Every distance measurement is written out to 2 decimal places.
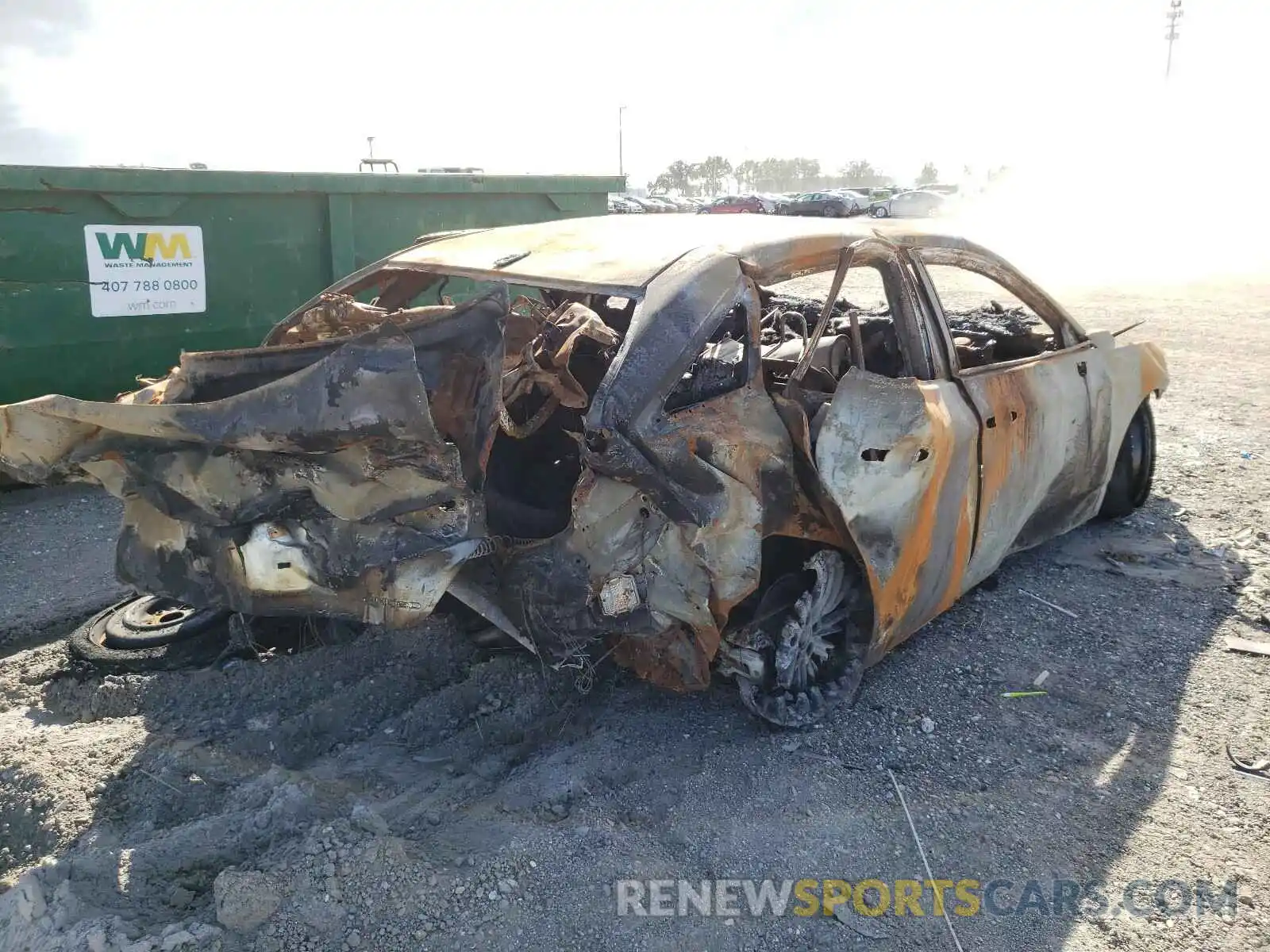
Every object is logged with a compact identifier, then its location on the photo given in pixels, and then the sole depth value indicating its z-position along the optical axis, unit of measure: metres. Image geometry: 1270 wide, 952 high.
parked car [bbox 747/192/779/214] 35.91
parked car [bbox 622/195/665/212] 38.56
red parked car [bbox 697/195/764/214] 36.31
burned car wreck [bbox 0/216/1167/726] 2.58
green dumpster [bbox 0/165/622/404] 5.43
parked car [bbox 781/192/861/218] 34.75
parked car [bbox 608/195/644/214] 37.89
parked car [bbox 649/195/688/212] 39.71
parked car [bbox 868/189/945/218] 34.00
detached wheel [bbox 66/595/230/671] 3.49
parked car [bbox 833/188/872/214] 35.81
